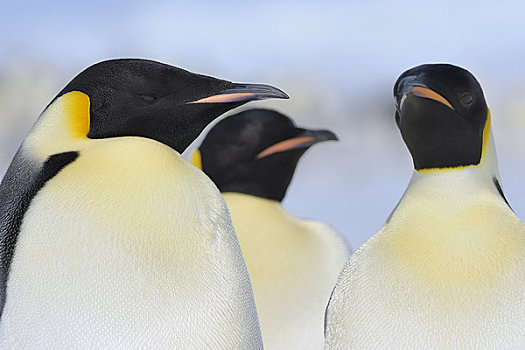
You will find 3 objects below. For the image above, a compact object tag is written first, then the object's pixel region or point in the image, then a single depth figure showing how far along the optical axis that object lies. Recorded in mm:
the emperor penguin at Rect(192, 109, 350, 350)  6017
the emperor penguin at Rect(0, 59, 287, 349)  5509
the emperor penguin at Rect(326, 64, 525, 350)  5622
